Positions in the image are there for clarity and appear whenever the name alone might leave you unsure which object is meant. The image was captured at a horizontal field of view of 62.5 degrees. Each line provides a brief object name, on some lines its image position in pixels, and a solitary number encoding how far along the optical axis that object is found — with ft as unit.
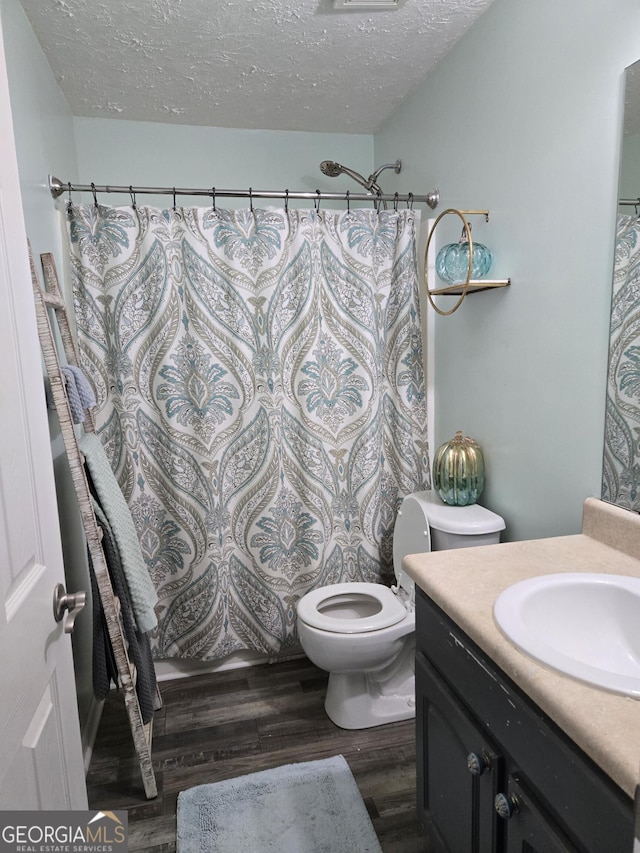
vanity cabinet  2.36
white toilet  5.82
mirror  3.98
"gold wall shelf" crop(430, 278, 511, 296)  5.47
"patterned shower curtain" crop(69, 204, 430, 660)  6.58
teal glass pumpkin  5.61
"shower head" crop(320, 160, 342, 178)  7.33
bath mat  4.83
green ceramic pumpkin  6.02
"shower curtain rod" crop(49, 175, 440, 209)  6.09
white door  2.66
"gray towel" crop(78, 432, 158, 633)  5.20
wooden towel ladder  4.63
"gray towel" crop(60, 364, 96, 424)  4.99
